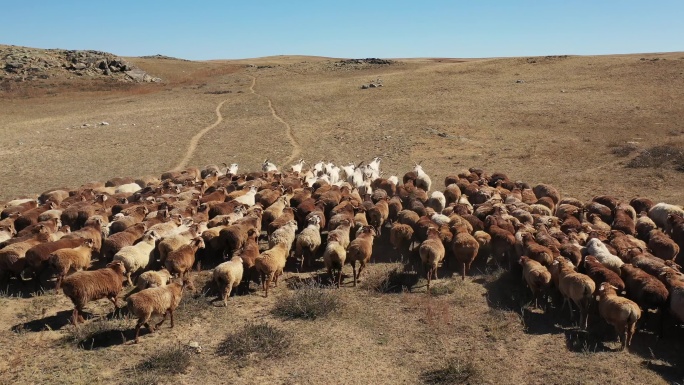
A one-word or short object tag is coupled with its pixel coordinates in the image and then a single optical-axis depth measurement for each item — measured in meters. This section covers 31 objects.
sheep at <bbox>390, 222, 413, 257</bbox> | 13.26
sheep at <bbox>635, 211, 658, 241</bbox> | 13.54
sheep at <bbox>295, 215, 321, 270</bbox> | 12.37
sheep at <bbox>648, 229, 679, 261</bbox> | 12.16
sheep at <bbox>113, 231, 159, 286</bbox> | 11.01
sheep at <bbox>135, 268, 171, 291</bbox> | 9.73
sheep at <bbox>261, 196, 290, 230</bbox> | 14.86
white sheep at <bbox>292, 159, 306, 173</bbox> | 22.42
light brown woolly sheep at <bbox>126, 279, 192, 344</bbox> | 8.71
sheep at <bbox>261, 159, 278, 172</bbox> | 23.08
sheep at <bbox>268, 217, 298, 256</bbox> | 12.29
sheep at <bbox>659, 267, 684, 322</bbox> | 9.20
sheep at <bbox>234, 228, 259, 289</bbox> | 11.29
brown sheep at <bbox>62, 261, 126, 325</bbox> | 9.20
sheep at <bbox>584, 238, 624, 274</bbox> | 11.01
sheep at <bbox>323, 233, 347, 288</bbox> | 11.41
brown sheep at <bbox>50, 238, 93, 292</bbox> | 10.53
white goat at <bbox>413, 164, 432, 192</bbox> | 19.11
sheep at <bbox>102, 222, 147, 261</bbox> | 11.91
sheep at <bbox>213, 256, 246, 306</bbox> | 10.44
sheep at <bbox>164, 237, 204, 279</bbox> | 10.89
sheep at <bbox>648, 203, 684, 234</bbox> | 14.56
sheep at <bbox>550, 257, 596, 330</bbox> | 9.72
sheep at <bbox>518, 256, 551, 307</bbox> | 10.47
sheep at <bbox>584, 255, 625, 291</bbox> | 9.96
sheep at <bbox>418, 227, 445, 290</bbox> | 11.56
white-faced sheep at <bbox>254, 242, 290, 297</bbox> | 10.98
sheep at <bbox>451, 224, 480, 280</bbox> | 11.96
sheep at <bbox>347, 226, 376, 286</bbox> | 11.72
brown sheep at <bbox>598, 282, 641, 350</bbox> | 8.85
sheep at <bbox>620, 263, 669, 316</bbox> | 9.48
